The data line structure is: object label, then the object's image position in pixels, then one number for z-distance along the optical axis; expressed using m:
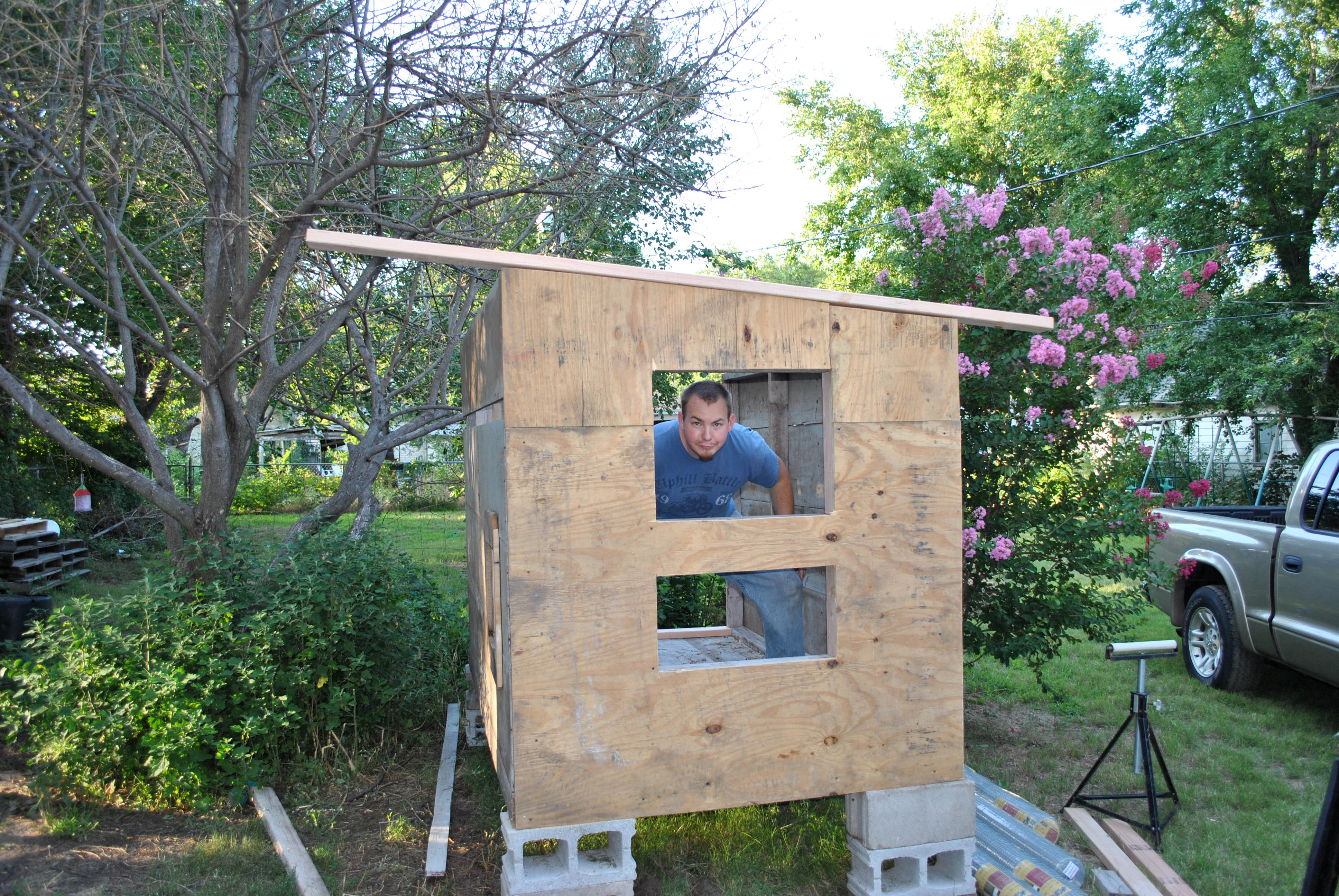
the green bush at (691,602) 6.14
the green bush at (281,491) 18.61
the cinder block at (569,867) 2.99
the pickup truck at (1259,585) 5.00
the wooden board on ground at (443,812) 3.54
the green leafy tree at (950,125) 19.30
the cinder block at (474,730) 4.85
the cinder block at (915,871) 3.31
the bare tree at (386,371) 6.12
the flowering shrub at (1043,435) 4.76
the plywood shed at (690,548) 3.01
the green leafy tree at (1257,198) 13.72
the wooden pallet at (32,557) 8.29
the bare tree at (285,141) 4.61
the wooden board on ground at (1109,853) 3.51
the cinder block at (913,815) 3.34
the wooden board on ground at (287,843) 3.29
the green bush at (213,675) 3.82
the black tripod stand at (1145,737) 3.90
